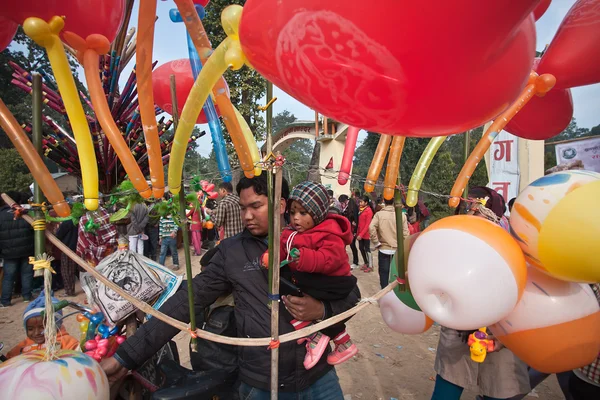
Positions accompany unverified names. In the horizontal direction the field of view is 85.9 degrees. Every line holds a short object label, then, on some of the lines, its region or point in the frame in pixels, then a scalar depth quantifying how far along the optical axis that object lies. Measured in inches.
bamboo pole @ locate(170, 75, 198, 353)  42.9
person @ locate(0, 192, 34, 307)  179.9
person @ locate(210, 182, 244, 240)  194.7
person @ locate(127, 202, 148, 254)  233.5
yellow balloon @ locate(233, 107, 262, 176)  43.3
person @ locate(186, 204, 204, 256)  292.7
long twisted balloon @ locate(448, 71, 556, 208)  51.9
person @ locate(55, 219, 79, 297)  194.2
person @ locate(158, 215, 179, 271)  255.4
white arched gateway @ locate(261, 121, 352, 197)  511.2
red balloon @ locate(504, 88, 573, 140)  66.7
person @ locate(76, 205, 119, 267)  140.9
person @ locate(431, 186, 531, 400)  74.2
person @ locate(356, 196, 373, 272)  259.1
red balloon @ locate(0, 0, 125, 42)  34.6
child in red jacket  57.7
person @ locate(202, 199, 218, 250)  335.9
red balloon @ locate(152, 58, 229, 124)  61.1
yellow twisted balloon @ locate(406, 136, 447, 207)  49.6
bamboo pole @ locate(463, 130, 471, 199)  55.5
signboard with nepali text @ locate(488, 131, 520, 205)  224.2
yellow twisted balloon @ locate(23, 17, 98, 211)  35.0
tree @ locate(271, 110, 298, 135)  2368.4
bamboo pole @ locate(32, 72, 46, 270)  40.1
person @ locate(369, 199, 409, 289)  178.7
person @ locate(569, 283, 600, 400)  64.7
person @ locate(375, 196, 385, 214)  210.4
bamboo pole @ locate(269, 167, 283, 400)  43.6
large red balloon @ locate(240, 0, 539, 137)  22.2
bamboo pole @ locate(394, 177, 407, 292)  48.8
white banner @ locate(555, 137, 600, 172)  218.1
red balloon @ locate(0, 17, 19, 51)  38.8
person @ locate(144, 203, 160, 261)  269.3
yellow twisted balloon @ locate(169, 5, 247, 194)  32.3
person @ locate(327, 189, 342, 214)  232.4
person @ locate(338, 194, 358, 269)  287.6
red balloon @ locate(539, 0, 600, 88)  54.0
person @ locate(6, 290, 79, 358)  83.0
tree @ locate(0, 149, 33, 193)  407.2
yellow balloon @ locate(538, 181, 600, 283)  38.5
